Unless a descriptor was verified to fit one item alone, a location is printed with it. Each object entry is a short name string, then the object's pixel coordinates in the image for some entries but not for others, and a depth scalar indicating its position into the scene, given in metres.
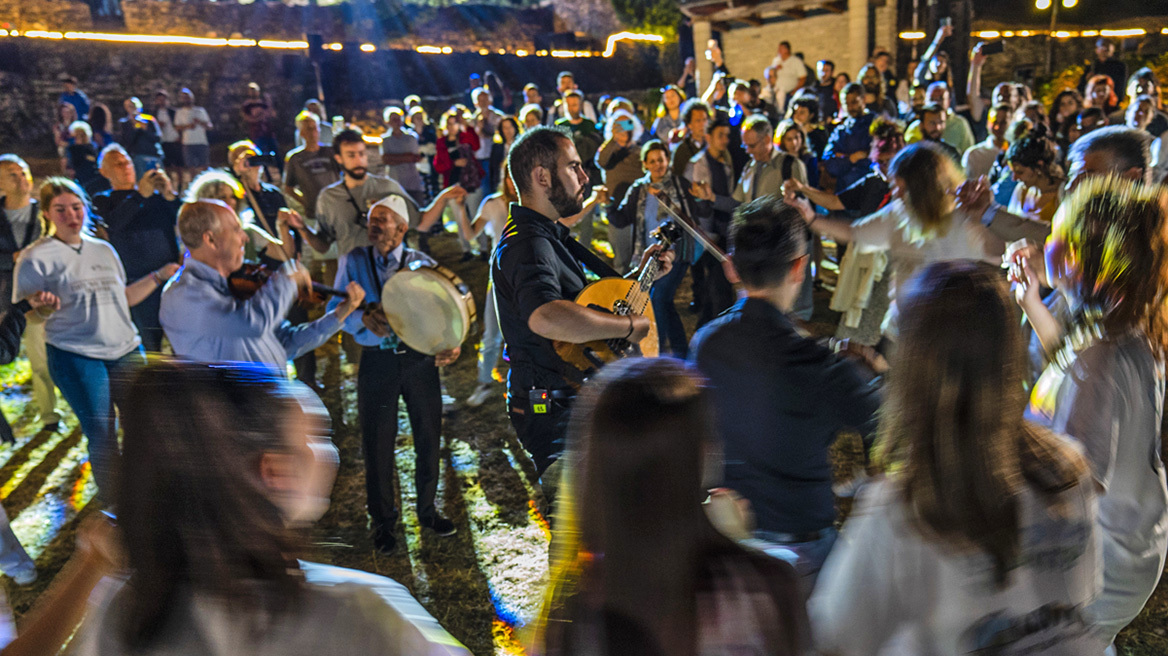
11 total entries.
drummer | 3.88
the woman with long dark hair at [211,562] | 1.24
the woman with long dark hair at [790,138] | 6.93
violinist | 3.17
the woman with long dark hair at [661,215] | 5.81
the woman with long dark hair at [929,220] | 3.33
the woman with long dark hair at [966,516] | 1.33
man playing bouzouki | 2.69
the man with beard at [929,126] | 6.91
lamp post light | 14.67
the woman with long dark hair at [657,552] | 1.22
